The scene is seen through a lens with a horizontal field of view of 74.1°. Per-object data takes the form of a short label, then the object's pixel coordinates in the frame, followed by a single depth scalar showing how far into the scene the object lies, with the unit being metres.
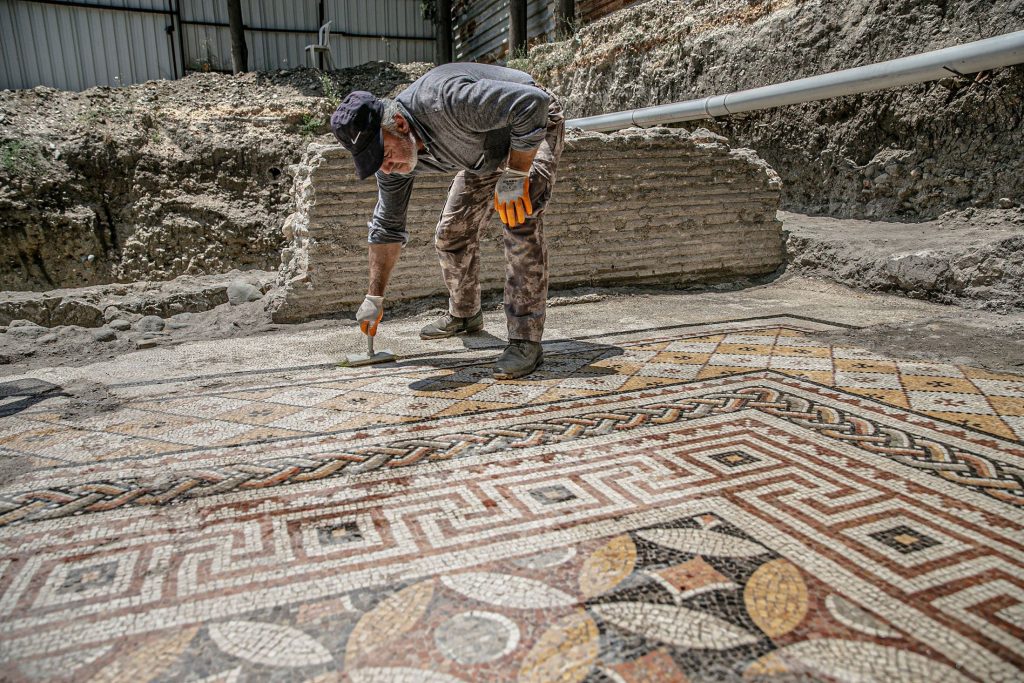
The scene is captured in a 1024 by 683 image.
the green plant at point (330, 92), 10.01
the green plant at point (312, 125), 9.25
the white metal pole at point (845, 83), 4.34
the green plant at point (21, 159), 7.70
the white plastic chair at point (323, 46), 12.07
